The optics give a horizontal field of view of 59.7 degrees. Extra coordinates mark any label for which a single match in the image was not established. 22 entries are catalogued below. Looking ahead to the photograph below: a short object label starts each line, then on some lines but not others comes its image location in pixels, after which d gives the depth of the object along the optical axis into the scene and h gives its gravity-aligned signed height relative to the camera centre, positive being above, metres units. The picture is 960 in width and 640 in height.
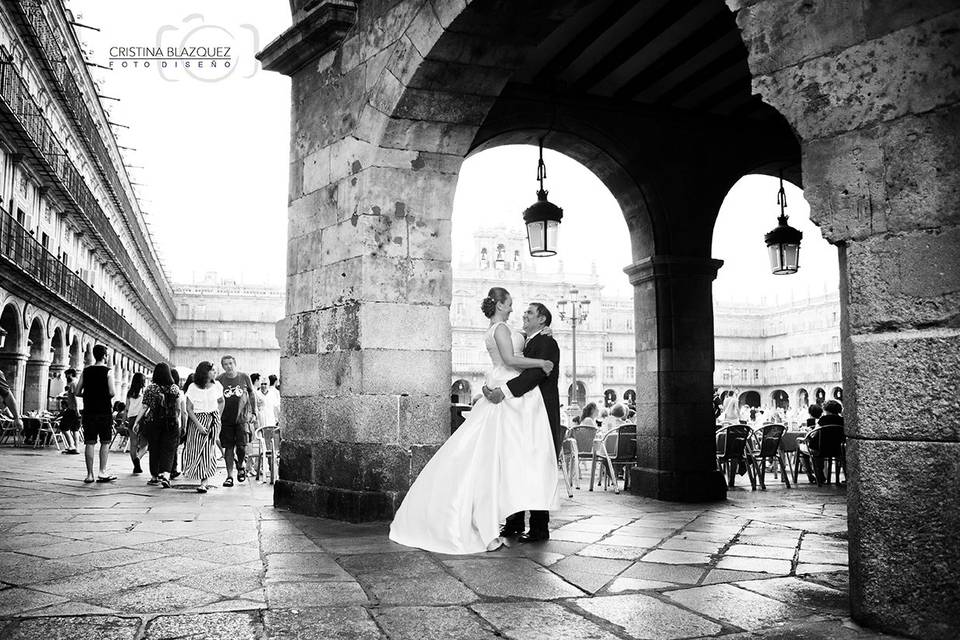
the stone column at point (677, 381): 7.24 +0.20
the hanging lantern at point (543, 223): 7.12 +1.53
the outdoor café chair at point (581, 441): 8.49 -0.39
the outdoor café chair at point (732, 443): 8.59 -0.40
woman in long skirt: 8.12 -0.20
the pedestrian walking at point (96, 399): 7.79 +0.03
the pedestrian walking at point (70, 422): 14.23 -0.34
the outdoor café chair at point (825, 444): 8.91 -0.43
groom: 4.51 +0.11
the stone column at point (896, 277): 2.48 +0.39
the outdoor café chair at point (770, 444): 8.91 -0.43
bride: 4.23 -0.38
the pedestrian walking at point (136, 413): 9.51 -0.14
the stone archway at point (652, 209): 2.56 +0.93
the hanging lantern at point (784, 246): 7.74 +1.46
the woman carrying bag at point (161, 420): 7.99 -0.17
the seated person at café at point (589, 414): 10.11 -0.13
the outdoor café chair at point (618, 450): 8.17 -0.46
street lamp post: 20.21 +2.44
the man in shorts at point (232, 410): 8.18 -0.08
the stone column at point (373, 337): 5.20 +0.42
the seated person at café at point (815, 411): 11.01 -0.09
